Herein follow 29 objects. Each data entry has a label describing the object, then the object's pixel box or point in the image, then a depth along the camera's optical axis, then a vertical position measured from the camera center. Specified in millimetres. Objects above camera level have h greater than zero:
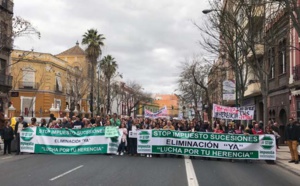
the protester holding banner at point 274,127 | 22120 -244
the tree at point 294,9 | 13019 +3799
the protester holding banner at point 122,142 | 17777 -945
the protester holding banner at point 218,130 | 17750 -347
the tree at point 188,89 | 53719 +4884
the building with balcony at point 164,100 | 174300 +9954
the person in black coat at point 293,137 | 15805 -559
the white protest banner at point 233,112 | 21484 +597
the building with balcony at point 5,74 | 37094 +4549
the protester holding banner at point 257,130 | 17438 -316
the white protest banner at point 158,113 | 31870 +717
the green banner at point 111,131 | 17672 -469
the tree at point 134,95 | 102644 +7318
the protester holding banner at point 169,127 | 18594 -242
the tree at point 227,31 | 21391 +5286
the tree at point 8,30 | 23359 +5766
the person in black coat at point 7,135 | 17781 -691
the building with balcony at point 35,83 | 54219 +5272
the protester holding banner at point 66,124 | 19261 -167
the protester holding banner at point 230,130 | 18273 -346
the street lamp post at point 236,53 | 21500 +4102
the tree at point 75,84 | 59312 +5786
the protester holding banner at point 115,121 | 20048 +14
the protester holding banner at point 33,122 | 18906 -86
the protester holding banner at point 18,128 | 17984 -385
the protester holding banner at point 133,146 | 17703 -1114
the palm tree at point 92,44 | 55594 +10956
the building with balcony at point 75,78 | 59803 +6642
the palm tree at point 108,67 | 69375 +9695
